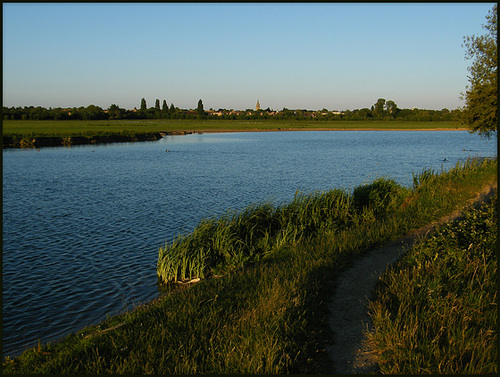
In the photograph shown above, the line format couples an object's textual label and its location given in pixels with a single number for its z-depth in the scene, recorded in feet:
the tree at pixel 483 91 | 93.73
